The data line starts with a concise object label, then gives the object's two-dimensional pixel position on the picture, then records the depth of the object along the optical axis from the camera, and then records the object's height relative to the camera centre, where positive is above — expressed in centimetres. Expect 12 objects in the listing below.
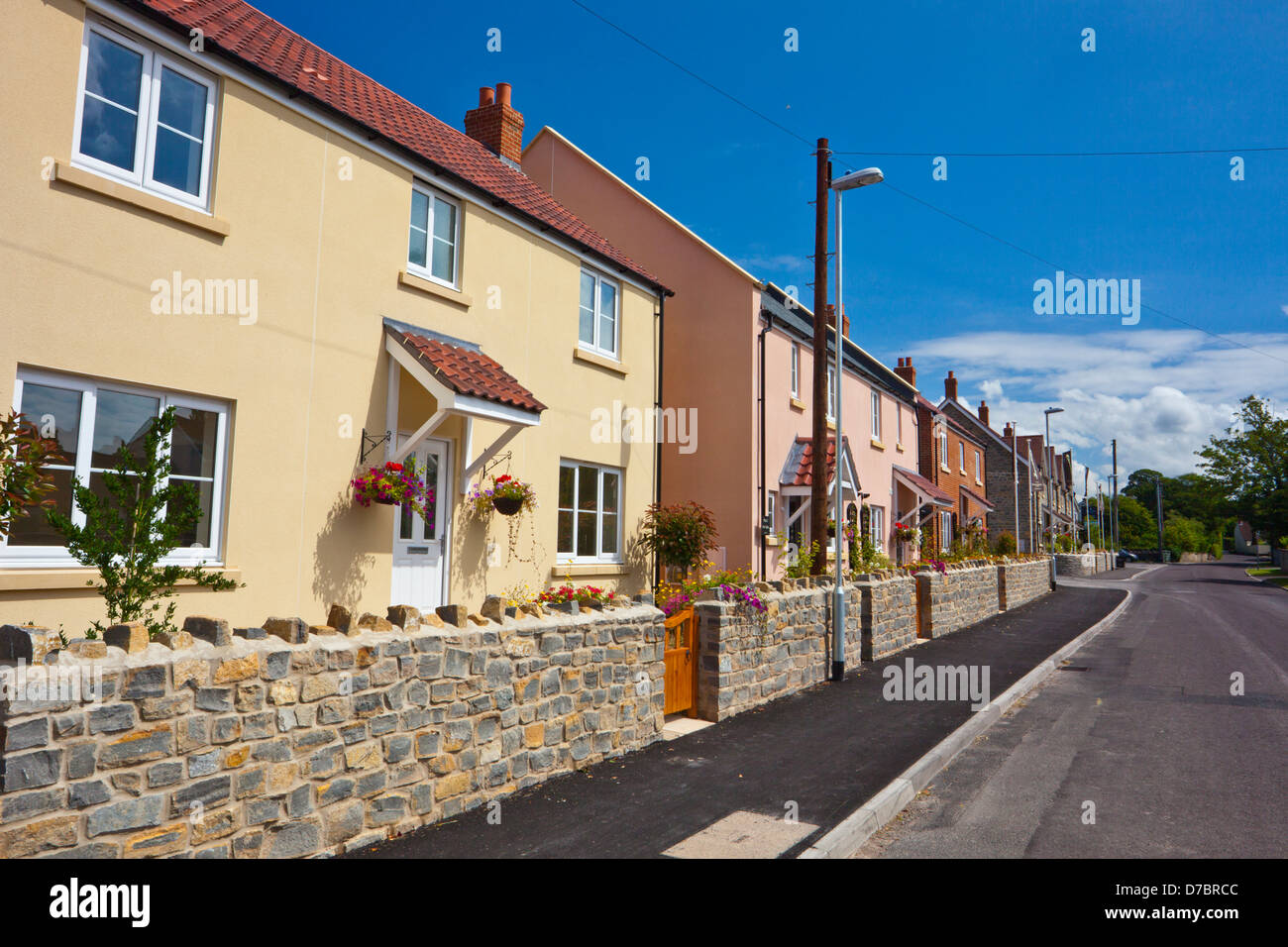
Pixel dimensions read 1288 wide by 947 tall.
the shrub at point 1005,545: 3331 -12
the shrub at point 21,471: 508 +33
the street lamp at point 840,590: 1212 -79
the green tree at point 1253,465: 5259 +576
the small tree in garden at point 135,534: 541 -6
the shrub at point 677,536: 1438 +0
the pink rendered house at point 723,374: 1683 +360
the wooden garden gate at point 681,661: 892 -143
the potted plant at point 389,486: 892 +49
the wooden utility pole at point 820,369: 1372 +299
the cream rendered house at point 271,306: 663 +236
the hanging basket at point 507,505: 1080 +37
